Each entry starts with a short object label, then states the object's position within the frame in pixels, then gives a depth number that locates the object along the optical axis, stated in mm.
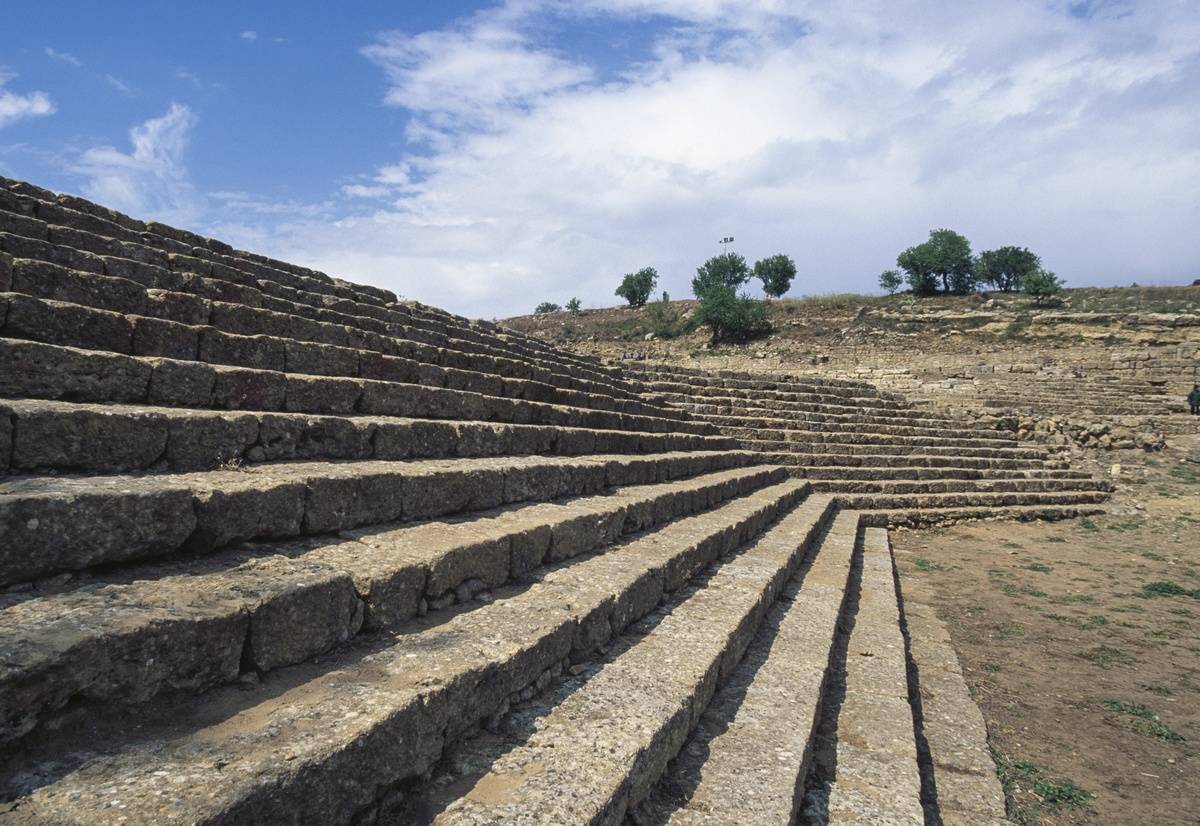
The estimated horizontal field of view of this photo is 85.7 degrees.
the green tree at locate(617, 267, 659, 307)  58219
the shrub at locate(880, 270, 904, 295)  47181
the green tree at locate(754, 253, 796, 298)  53594
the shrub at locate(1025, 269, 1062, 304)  32594
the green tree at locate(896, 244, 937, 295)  41875
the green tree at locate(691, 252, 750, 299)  52000
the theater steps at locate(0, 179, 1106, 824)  1677
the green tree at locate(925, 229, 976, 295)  41906
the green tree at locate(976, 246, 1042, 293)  45188
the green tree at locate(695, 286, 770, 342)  32531
